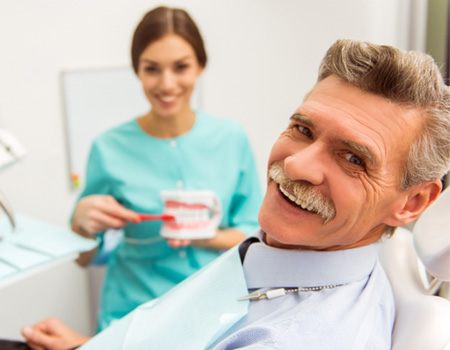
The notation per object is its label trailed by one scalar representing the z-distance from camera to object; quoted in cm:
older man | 77
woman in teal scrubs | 138
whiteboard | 187
